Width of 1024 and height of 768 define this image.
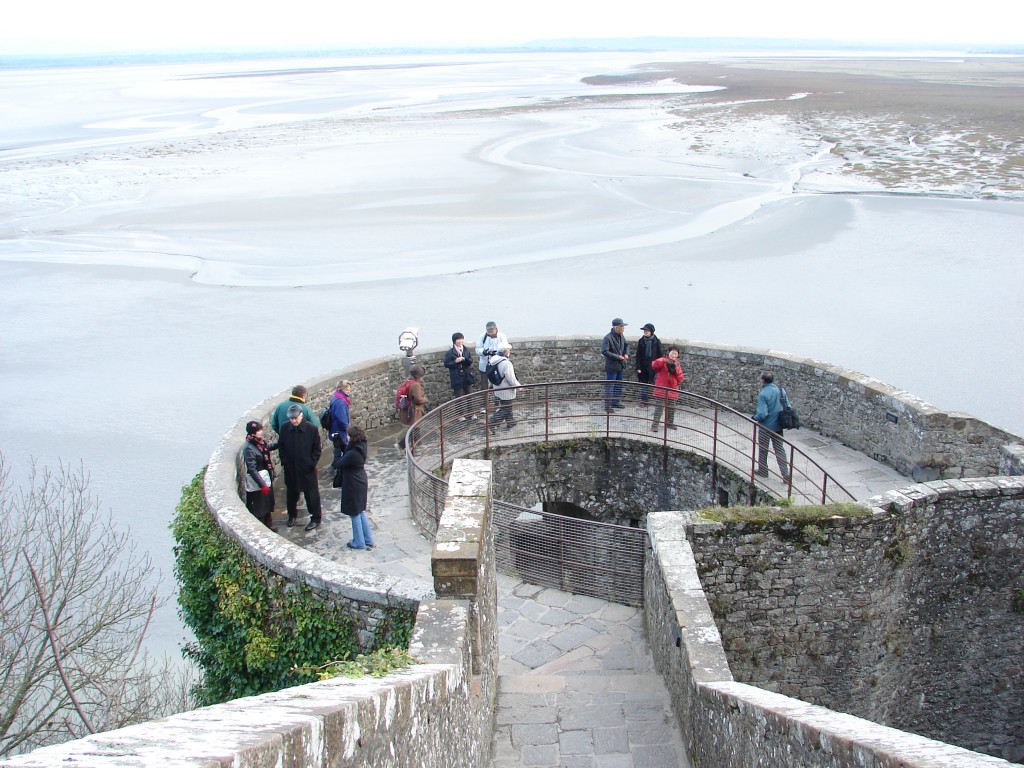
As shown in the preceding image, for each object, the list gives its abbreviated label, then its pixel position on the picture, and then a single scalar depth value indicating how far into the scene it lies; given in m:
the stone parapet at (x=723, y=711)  3.74
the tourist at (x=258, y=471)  9.02
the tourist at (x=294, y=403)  9.81
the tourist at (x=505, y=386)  11.89
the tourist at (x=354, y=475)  8.74
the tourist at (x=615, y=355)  11.95
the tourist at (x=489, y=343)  11.91
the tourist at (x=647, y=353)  11.99
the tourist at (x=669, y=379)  11.63
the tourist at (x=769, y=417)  10.59
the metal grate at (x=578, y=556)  8.60
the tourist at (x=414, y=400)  11.36
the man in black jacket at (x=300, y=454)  9.33
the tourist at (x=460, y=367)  11.84
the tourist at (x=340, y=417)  10.27
